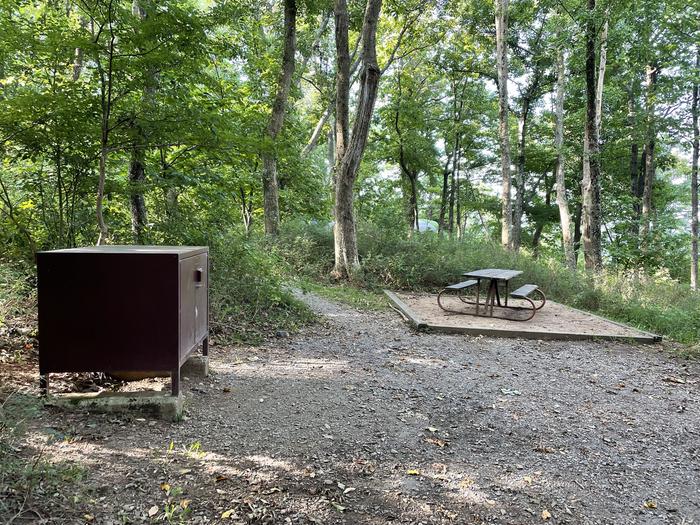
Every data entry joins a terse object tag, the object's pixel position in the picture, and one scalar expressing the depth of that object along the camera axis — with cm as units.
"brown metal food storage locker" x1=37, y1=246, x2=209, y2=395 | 318
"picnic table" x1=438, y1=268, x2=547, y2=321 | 806
